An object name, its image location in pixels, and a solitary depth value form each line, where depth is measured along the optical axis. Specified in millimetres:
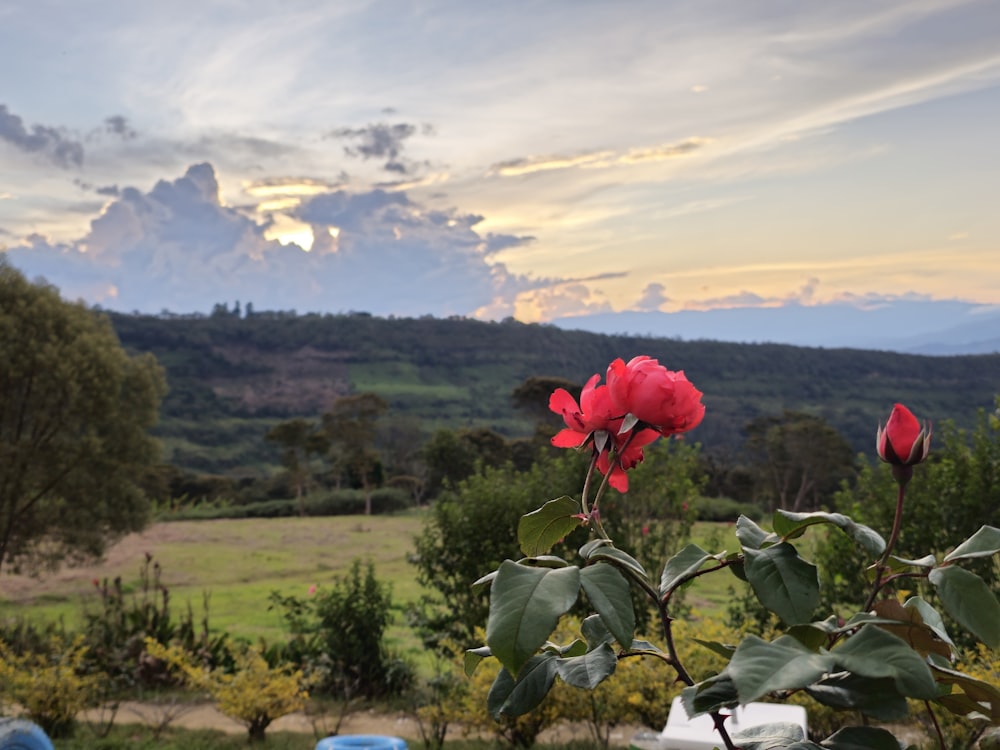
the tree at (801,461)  26422
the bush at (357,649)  7305
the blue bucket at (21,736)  3189
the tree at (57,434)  10148
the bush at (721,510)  13758
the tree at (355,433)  29391
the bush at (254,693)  5598
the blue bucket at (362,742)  4277
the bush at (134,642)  7422
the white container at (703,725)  3295
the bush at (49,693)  5699
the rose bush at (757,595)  656
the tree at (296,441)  28359
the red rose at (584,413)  1052
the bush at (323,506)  24453
